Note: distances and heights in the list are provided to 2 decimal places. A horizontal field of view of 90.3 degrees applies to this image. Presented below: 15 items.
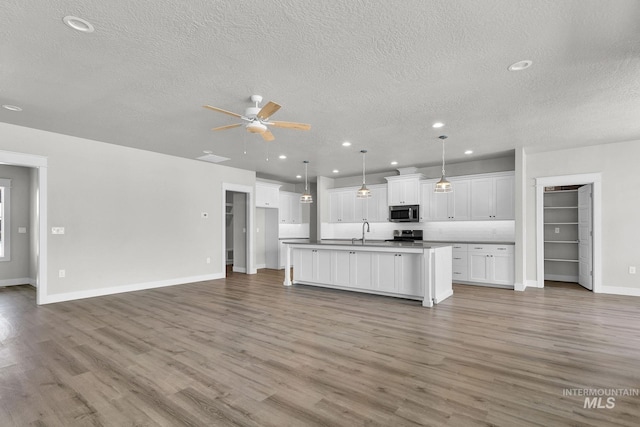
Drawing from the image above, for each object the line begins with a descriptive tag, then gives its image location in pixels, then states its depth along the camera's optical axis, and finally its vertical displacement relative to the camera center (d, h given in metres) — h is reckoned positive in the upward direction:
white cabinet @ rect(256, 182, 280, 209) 8.79 +0.56
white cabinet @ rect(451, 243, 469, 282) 6.82 -1.03
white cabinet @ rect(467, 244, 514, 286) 6.31 -1.02
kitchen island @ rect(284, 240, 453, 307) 4.94 -0.94
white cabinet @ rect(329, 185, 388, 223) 8.51 +0.25
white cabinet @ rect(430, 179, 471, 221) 7.17 +0.25
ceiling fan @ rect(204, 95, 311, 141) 3.47 +1.06
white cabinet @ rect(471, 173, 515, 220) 6.65 +0.36
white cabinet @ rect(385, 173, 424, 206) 7.76 +0.62
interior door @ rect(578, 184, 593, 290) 6.07 -0.49
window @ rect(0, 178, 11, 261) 6.67 -0.10
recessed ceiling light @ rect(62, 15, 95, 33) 2.31 +1.42
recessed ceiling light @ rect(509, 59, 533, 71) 2.91 +1.39
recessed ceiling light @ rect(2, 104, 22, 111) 3.97 +1.36
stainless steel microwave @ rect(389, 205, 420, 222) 7.75 +0.03
